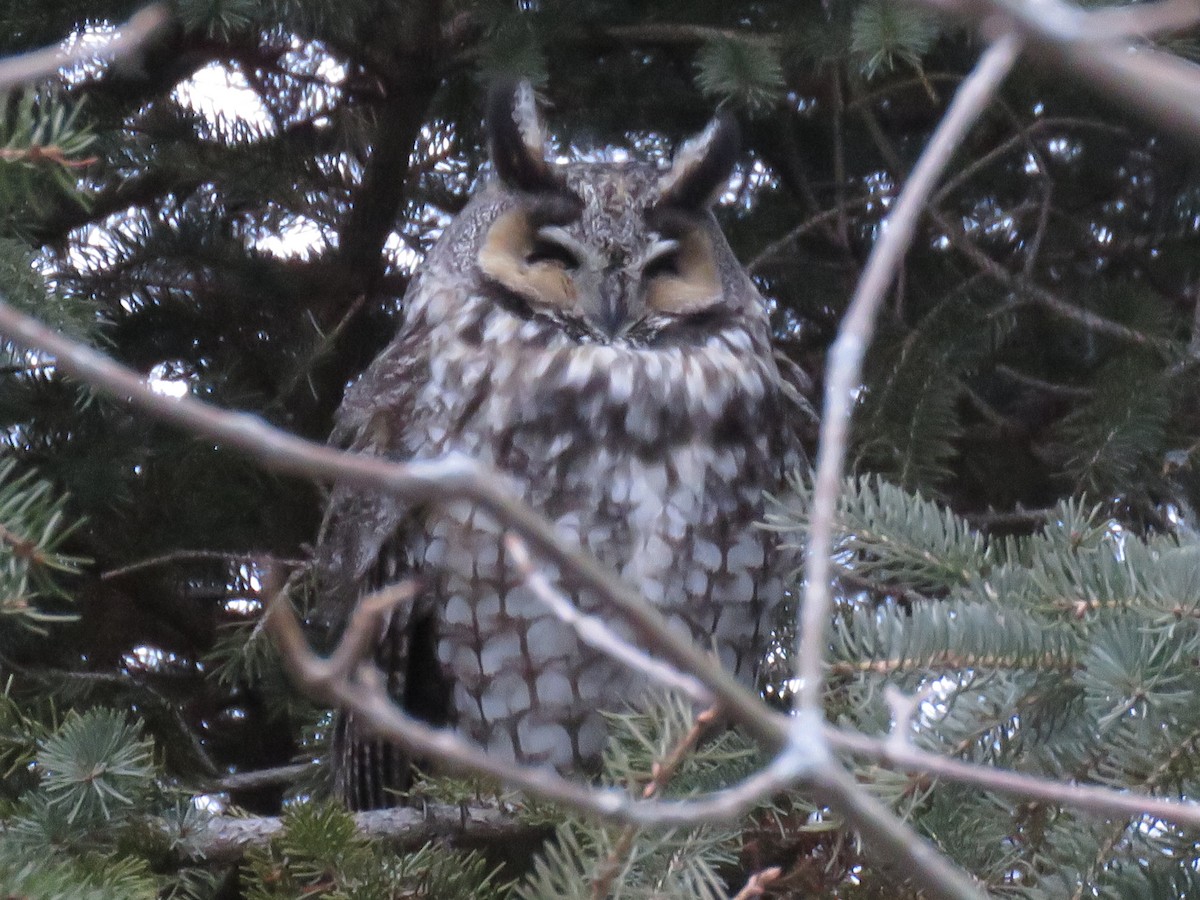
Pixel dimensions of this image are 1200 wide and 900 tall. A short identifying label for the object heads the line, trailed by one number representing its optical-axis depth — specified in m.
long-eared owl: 8.79
